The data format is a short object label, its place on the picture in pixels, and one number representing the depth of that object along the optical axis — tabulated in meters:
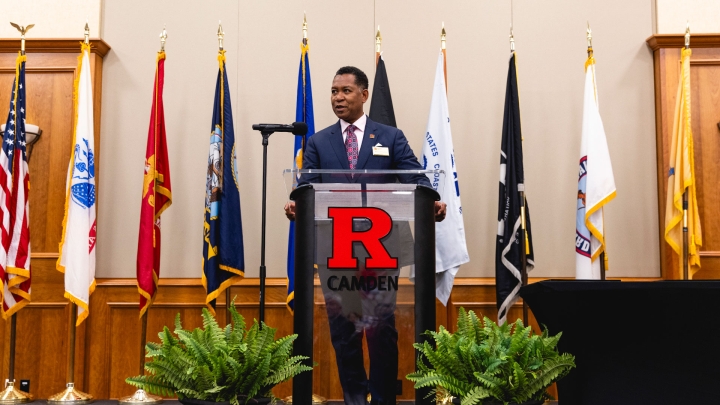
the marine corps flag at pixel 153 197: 4.39
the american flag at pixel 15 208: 4.32
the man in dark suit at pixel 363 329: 2.44
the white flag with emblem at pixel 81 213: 4.33
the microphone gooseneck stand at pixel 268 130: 3.32
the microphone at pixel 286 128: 3.33
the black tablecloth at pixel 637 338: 1.89
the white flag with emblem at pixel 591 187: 4.47
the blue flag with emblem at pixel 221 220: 4.39
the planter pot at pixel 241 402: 2.16
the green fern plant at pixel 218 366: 2.18
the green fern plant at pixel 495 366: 2.11
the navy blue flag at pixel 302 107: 4.49
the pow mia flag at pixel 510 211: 4.46
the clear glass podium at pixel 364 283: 2.44
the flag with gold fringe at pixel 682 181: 4.52
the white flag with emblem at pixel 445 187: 4.46
